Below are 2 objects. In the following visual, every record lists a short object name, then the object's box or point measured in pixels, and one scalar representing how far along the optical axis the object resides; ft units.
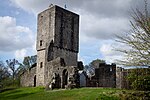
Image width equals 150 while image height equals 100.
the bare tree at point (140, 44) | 28.16
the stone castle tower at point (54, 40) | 76.74
